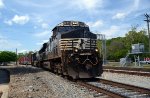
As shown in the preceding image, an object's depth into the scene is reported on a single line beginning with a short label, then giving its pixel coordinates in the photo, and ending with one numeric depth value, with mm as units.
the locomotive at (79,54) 6928
